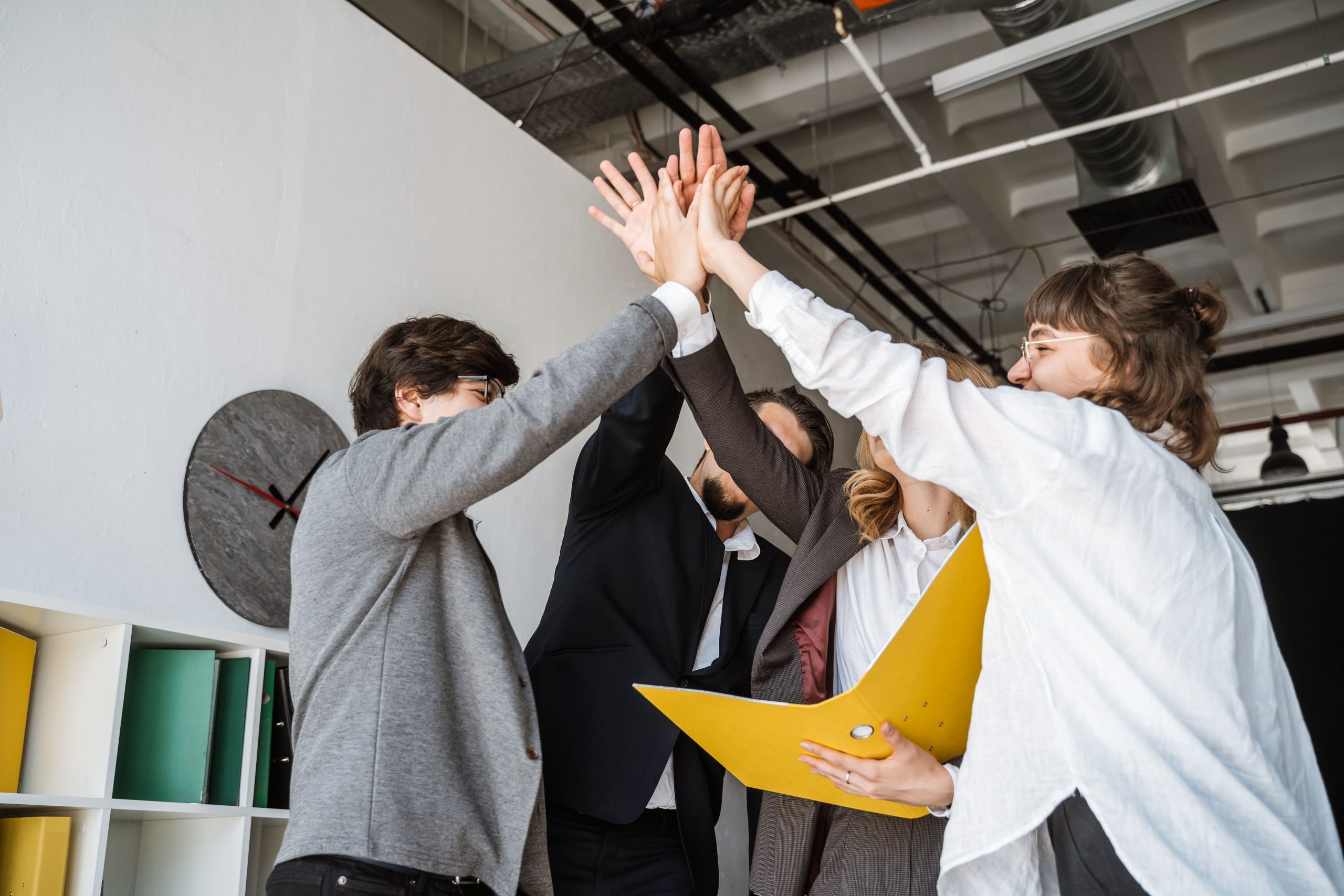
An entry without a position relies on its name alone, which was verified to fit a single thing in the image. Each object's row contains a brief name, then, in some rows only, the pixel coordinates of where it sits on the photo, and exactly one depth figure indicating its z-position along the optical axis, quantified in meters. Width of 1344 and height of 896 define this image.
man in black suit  1.72
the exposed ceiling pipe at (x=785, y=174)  4.34
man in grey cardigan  1.29
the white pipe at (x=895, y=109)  3.84
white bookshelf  1.83
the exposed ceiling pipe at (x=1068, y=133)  3.73
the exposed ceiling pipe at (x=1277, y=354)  6.99
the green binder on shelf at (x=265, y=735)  2.21
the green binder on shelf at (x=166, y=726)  2.05
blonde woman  1.62
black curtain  3.57
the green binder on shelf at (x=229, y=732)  2.15
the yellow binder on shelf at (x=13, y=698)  1.87
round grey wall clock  2.54
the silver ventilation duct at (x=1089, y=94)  3.89
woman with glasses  0.99
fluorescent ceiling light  3.49
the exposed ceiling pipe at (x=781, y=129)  4.79
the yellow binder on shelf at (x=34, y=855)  1.72
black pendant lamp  7.23
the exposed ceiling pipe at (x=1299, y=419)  8.20
